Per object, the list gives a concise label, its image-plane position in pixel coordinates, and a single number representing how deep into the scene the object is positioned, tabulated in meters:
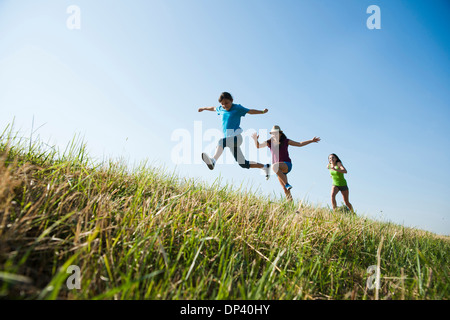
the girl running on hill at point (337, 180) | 7.28
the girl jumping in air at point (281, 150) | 5.83
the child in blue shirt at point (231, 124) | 5.34
